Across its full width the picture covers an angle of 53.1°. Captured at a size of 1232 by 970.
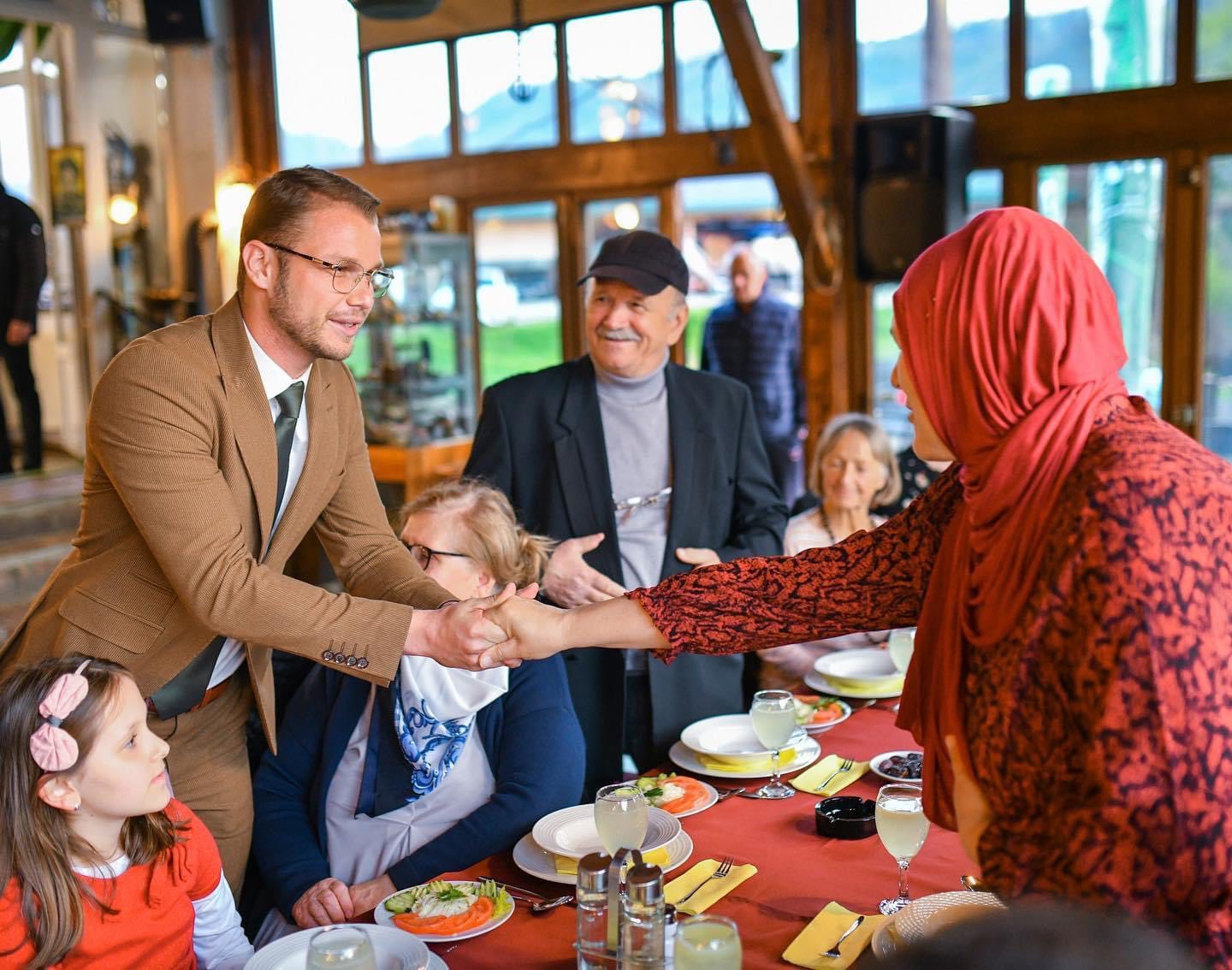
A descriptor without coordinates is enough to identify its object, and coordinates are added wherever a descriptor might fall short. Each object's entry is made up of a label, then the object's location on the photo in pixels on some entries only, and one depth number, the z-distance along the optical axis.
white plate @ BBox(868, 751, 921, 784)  2.18
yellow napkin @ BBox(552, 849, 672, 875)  1.80
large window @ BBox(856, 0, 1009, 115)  5.96
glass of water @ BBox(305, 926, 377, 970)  1.31
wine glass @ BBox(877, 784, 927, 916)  1.64
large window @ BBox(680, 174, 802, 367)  6.95
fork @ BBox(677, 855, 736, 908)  1.78
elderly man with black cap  2.94
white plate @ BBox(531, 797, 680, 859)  1.84
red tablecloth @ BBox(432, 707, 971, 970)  1.60
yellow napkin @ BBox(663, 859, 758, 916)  1.70
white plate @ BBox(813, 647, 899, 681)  2.86
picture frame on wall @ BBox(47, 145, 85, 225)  8.59
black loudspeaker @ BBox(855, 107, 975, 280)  5.57
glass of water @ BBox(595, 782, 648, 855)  1.69
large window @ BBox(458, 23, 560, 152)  7.30
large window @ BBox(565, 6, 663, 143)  6.95
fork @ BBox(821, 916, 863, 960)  1.55
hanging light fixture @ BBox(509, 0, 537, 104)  6.18
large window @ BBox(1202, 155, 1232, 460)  5.53
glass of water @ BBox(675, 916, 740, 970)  1.26
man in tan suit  1.87
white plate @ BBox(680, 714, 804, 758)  2.32
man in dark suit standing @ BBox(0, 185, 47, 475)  7.65
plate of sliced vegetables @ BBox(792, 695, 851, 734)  2.52
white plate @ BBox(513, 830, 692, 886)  1.78
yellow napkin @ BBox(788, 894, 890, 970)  1.54
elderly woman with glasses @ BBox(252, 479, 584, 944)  2.15
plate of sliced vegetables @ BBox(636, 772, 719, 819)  2.04
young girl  1.62
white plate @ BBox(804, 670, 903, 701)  2.78
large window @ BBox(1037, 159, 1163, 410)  5.70
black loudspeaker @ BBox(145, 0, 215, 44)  8.34
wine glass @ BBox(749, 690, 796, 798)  2.13
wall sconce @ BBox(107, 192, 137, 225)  8.94
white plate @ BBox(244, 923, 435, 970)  1.52
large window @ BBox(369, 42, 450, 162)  7.78
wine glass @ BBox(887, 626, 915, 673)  2.79
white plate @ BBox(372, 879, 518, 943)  1.61
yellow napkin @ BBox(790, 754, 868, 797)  2.16
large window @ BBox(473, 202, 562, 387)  7.62
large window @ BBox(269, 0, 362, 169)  8.23
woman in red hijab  1.13
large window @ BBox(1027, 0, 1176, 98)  5.59
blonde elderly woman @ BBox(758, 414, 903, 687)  3.77
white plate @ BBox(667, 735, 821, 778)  2.26
